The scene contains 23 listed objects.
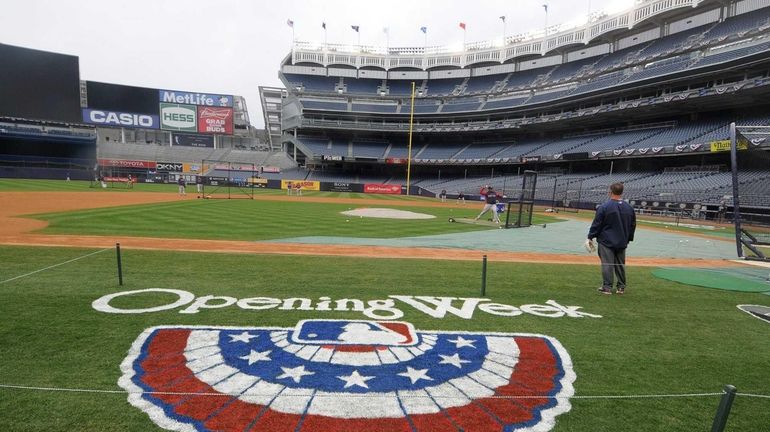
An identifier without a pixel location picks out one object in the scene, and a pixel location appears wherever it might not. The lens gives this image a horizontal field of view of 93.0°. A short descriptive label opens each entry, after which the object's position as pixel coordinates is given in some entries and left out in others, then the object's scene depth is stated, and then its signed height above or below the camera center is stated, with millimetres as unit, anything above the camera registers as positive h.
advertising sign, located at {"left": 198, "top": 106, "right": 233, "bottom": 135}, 68625 +10222
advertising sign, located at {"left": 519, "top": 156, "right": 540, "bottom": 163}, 49250 +3855
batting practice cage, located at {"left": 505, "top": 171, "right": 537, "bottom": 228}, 18719 -1818
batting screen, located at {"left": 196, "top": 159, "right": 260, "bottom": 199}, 58938 -130
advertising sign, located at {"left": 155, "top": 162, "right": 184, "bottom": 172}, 62469 +968
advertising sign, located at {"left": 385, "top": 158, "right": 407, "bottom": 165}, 63969 +3721
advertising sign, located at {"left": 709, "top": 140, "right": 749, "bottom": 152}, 30227 +4164
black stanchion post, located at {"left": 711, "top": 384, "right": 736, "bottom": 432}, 2242 -1332
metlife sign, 65875 +13758
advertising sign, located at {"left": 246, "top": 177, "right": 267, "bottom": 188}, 60050 -1001
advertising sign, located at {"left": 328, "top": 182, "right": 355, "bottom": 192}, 61969 -1285
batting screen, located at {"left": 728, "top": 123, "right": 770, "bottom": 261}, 8062 +197
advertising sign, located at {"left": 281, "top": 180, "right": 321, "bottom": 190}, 61469 -1040
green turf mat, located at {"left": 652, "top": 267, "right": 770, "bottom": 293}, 8023 -1987
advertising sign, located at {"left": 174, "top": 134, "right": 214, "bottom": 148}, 71062 +6446
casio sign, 61000 +8850
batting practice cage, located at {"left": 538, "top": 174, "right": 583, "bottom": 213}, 38606 -201
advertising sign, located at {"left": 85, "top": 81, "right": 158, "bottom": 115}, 61156 +12433
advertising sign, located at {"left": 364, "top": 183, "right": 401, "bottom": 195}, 61469 -1287
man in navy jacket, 7398 -877
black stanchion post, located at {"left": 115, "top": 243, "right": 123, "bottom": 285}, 6629 -1870
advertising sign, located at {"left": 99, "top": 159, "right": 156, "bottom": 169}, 60312 +1187
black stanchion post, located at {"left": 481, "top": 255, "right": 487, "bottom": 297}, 6726 -1824
